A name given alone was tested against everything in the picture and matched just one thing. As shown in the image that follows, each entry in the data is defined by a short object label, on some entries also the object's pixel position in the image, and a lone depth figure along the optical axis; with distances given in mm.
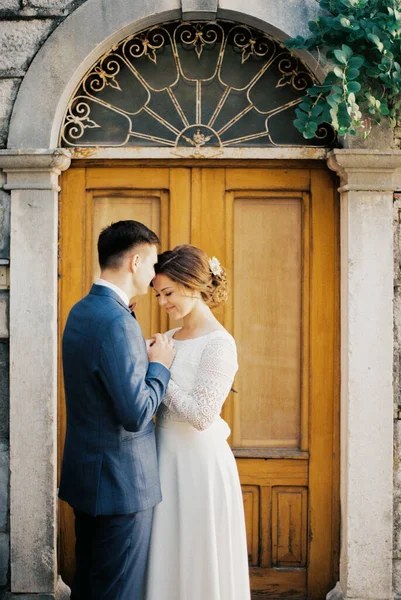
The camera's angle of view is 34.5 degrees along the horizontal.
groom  2719
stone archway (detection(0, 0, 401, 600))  3951
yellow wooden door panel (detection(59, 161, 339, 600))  4191
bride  3043
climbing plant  3612
